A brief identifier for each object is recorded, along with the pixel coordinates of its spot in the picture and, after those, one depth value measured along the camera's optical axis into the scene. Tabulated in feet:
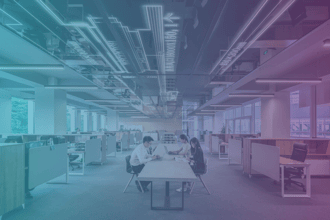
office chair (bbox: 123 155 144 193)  15.13
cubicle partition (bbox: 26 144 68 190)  13.18
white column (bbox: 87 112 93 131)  69.82
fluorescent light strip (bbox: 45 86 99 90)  21.30
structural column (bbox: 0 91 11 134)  30.99
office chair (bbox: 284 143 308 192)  16.08
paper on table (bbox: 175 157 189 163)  14.03
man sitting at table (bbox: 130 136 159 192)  14.69
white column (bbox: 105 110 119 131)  55.88
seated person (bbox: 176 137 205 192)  15.01
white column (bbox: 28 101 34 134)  39.78
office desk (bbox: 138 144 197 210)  9.38
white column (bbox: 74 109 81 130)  62.18
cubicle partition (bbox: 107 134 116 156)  29.25
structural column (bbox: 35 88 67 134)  26.81
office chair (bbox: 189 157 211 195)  14.85
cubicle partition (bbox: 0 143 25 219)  10.69
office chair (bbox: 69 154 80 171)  22.17
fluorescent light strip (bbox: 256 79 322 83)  17.13
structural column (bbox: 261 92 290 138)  24.34
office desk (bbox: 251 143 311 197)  14.88
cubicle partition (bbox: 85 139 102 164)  21.83
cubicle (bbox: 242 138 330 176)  20.03
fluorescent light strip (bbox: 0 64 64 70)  15.02
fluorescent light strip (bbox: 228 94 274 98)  23.00
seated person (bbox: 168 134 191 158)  17.42
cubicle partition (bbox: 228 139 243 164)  23.24
